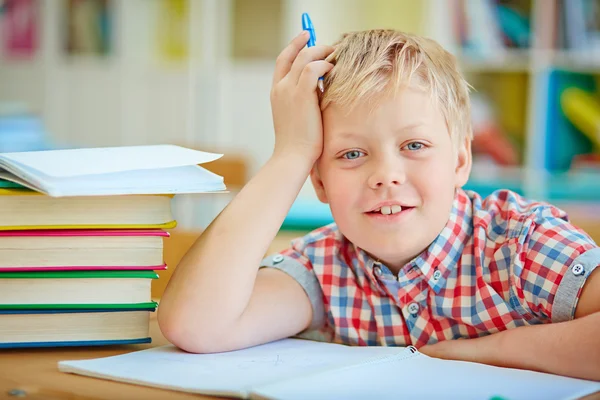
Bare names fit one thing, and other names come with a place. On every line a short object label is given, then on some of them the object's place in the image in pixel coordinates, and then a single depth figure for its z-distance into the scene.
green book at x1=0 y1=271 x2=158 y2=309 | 1.16
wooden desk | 1.04
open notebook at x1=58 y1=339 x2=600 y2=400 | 1.02
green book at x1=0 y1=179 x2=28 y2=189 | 1.15
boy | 1.18
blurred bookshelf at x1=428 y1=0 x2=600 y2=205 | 3.41
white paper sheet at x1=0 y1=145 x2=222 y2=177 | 1.12
